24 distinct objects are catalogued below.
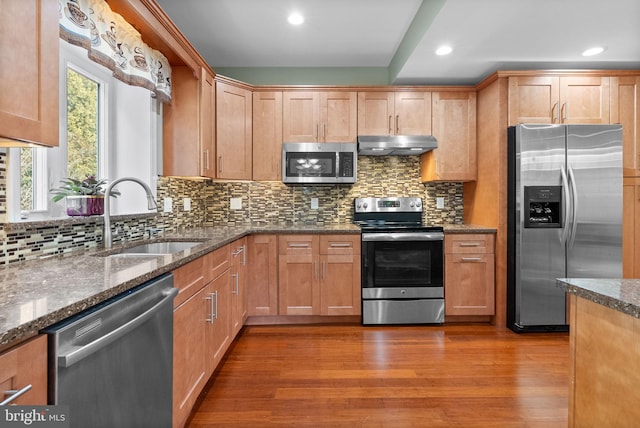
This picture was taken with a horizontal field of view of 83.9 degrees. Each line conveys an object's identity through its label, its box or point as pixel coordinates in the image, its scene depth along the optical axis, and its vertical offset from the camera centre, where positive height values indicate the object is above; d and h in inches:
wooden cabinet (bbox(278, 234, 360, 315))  127.0 -22.2
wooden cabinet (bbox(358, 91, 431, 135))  138.9 +39.5
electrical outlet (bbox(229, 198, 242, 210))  149.4 +3.4
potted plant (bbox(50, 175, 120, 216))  72.9 +3.3
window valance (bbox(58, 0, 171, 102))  64.1 +36.1
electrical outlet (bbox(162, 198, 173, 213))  114.6 +2.6
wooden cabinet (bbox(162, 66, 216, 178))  113.5 +27.3
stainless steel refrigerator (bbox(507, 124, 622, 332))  116.9 +0.3
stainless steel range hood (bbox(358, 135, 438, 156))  133.3 +26.0
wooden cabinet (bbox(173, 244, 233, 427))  62.5 -23.7
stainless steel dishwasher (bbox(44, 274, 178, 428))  33.8 -17.2
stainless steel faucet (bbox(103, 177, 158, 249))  77.1 -0.4
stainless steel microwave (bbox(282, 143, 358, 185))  135.1 +18.7
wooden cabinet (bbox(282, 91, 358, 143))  138.7 +36.7
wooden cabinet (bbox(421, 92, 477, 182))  138.8 +30.0
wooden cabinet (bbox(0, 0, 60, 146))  40.6 +17.4
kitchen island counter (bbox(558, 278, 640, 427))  38.9 -16.9
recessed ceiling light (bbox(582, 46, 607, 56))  109.7 +50.5
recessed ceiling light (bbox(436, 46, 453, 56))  108.1 +50.1
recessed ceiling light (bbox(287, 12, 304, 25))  106.7 +59.2
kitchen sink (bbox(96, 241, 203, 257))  85.9 -9.0
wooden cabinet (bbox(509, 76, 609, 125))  123.6 +39.4
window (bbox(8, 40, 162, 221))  69.4 +18.1
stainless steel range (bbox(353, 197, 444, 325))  126.6 -22.5
